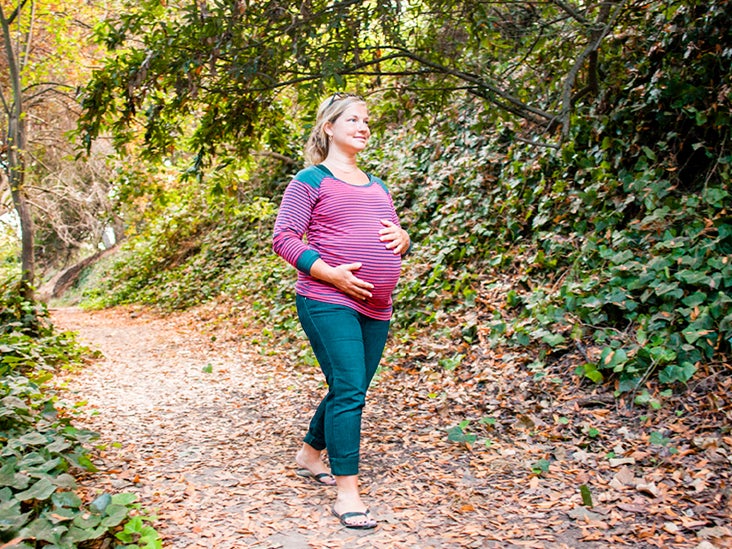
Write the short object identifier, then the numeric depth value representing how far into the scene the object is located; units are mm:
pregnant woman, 2914
